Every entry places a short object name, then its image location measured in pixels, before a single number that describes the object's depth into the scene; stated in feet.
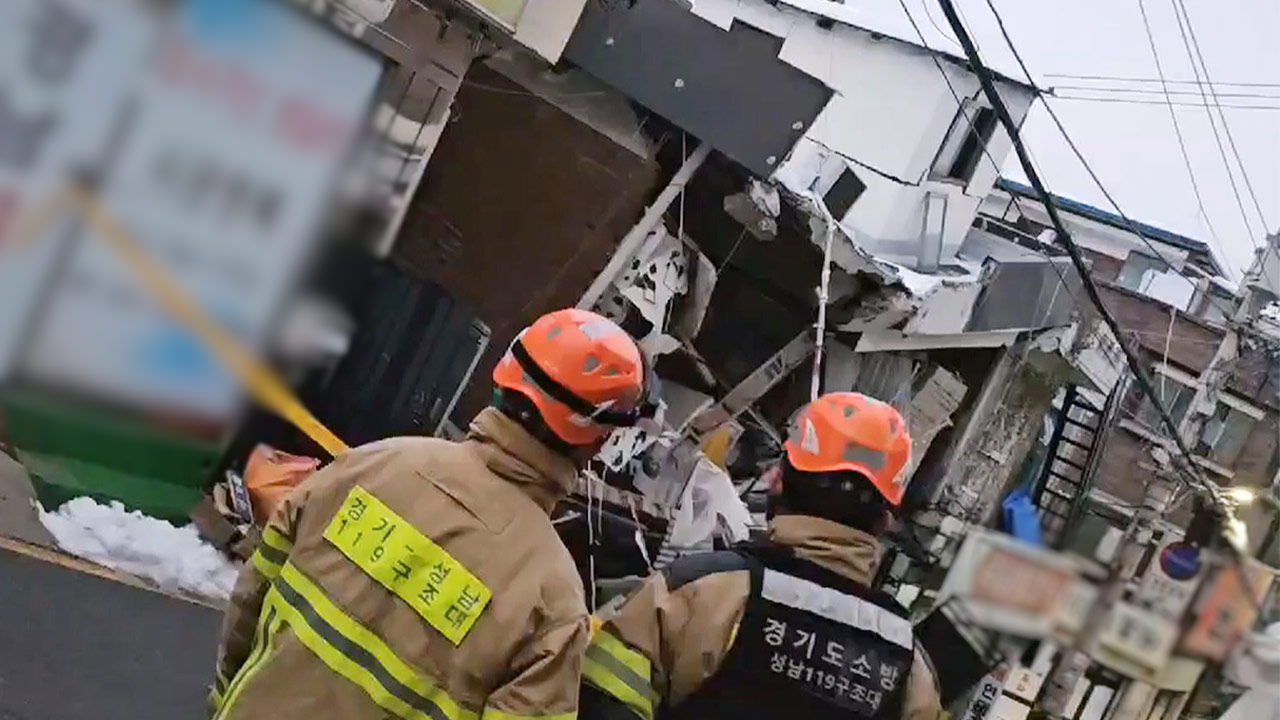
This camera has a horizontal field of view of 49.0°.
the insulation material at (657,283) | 20.74
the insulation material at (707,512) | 18.76
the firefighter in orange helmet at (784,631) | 7.00
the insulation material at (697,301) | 21.86
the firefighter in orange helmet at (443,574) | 7.38
